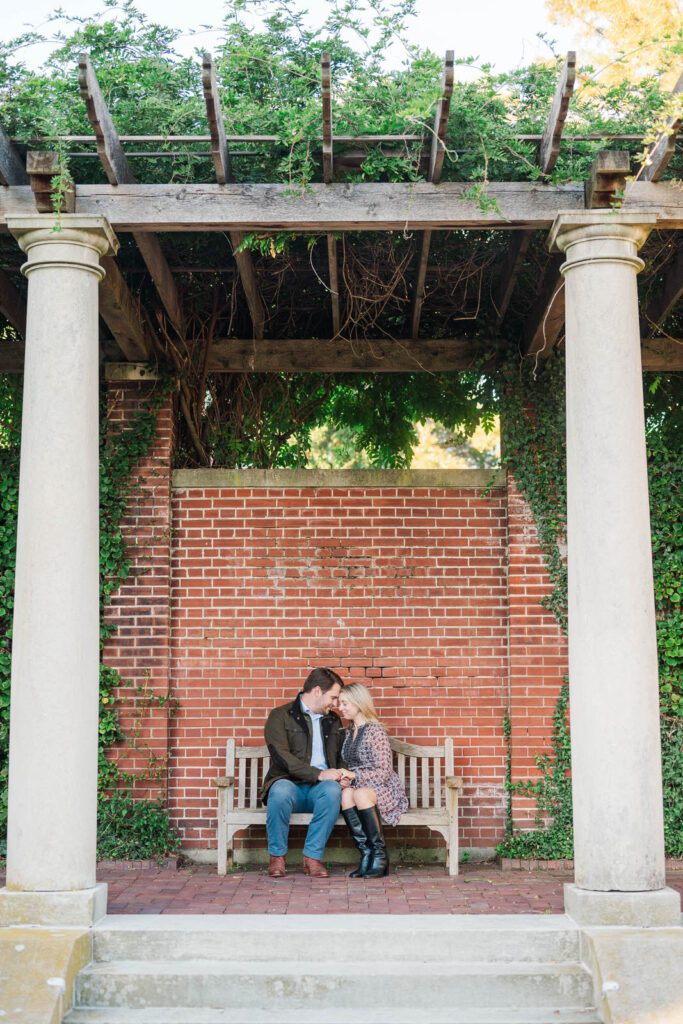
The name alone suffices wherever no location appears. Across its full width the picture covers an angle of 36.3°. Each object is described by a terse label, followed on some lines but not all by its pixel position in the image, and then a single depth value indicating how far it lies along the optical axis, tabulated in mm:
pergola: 5105
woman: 6832
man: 6836
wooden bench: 6961
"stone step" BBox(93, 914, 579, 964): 5016
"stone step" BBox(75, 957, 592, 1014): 4828
